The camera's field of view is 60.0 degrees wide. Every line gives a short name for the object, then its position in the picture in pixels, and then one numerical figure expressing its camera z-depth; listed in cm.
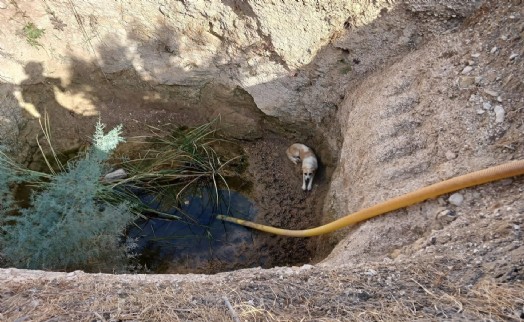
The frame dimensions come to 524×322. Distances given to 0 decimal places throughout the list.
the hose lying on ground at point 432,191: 223
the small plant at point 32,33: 370
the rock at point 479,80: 270
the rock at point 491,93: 261
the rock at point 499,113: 252
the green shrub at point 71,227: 279
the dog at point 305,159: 371
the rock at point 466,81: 274
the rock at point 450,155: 259
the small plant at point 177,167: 382
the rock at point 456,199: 238
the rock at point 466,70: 279
